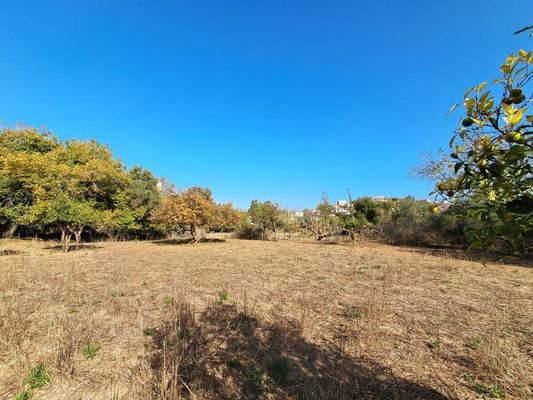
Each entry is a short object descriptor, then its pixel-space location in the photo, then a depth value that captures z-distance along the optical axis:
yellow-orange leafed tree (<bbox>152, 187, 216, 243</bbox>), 17.16
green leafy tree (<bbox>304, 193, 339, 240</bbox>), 21.56
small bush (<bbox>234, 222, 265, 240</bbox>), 24.45
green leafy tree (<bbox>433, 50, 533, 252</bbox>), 1.05
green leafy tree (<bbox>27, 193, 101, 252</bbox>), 11.80
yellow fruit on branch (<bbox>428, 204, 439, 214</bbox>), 1.36
